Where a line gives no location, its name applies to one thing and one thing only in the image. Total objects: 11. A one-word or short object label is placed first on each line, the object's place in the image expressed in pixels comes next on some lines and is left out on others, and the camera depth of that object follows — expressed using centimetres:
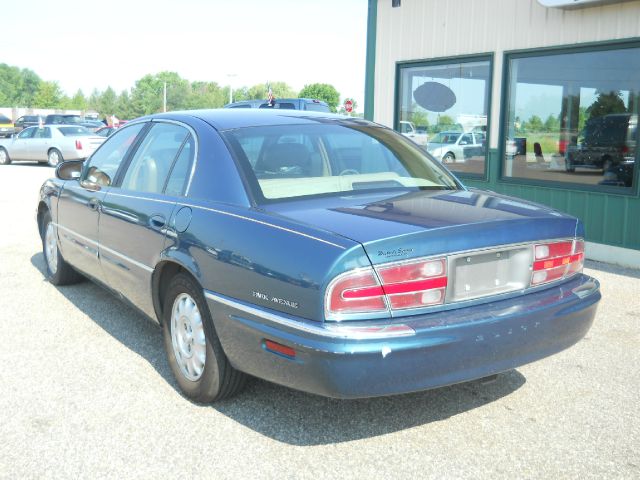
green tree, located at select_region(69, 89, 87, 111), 13541
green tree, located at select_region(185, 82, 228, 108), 13650
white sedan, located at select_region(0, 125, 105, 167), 2244
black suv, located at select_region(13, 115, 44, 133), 4051
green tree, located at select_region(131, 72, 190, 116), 13775
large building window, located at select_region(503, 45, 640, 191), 777
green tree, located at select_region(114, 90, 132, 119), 14125
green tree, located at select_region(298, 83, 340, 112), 13975
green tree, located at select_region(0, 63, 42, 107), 15062
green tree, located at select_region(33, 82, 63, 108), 12525
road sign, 2155
